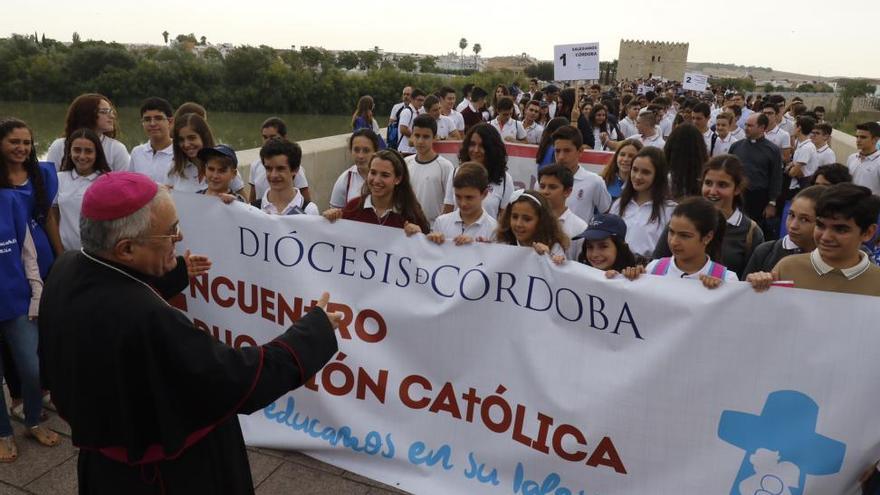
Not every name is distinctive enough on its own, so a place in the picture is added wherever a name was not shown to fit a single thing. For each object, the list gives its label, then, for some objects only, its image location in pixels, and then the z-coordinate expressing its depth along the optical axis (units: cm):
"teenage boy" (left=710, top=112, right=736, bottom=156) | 786
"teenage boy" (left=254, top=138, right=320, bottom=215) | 404
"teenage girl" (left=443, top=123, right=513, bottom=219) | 493
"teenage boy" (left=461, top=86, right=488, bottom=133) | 1119
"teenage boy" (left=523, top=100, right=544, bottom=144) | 948
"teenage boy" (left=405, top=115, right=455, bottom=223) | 507
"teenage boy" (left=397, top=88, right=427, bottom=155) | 809
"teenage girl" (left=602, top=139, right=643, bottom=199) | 493
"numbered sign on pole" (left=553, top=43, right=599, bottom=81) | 935
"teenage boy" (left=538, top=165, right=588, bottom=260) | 388
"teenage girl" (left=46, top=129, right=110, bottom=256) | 375
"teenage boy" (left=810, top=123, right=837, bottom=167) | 764
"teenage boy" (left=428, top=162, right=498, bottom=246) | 376
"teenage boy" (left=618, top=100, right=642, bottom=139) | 1030
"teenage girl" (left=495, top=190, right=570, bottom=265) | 329
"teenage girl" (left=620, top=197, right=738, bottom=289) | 284
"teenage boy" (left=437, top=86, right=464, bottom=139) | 1037
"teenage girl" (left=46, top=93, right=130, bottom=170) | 429
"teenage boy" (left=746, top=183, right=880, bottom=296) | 257
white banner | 242
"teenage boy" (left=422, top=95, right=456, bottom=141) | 883
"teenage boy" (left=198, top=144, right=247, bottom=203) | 393
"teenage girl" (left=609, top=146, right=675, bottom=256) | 398
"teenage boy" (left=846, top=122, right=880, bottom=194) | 692
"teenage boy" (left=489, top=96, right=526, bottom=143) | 897
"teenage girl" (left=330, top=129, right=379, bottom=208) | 476
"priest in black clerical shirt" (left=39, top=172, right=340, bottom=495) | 179
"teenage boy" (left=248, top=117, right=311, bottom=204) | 503
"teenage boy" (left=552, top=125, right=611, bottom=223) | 475
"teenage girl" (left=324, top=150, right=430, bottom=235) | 371
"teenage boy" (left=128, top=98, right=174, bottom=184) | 462
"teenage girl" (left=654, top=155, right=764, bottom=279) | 352
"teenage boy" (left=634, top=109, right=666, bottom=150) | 738
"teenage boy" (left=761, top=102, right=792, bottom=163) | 878
